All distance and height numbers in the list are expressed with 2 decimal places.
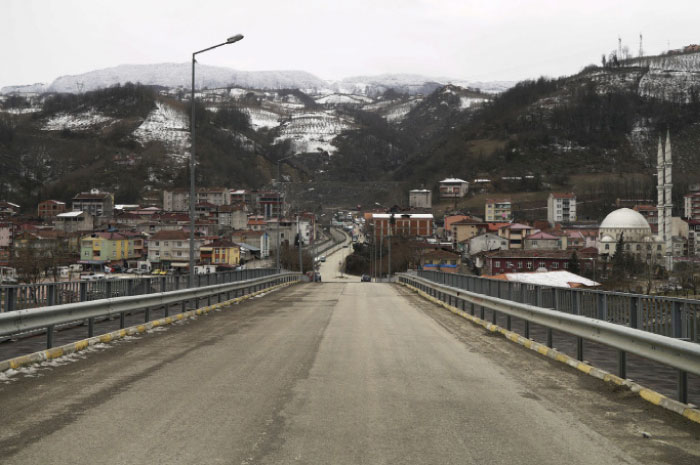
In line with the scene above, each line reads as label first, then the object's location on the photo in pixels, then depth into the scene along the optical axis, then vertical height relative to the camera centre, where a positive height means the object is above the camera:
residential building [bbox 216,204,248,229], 174.00 +7.51
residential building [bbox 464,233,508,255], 139.25 +0.80
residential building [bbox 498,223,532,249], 143.50 +3.05
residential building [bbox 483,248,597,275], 108.82 -2.38
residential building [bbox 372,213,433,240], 166.00 +5.95
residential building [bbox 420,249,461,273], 115.44 -2.03
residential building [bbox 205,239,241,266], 118.31 -1.10
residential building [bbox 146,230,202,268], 125.00 -0.42
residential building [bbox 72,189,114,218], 188.32 +12.33
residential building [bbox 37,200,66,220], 185.00 +10.64
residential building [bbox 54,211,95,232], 162.88 +6.01
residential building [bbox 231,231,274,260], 139.25 +1.10
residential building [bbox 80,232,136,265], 121.68 -0.44
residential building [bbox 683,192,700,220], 187.12 +12.09
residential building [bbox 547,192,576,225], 185.75 +11.62
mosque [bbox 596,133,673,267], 129.21 +3.58
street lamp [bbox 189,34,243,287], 21.34 +2.04
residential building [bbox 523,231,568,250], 135.38 +1.22
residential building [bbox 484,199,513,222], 191.38 +10.54
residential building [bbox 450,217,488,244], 157.75 +4.32
